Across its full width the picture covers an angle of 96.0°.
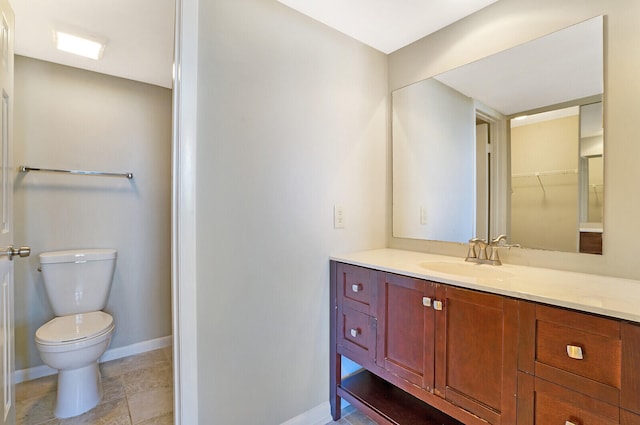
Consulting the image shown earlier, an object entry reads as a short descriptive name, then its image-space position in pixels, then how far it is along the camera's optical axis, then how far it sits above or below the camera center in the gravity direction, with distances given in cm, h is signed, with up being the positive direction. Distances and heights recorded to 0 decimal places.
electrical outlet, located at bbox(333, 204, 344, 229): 172 -3
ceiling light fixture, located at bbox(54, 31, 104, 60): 175 +106
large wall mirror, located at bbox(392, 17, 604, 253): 127 +35
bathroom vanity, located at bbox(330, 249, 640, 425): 81 -47
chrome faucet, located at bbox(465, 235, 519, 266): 149 -21
